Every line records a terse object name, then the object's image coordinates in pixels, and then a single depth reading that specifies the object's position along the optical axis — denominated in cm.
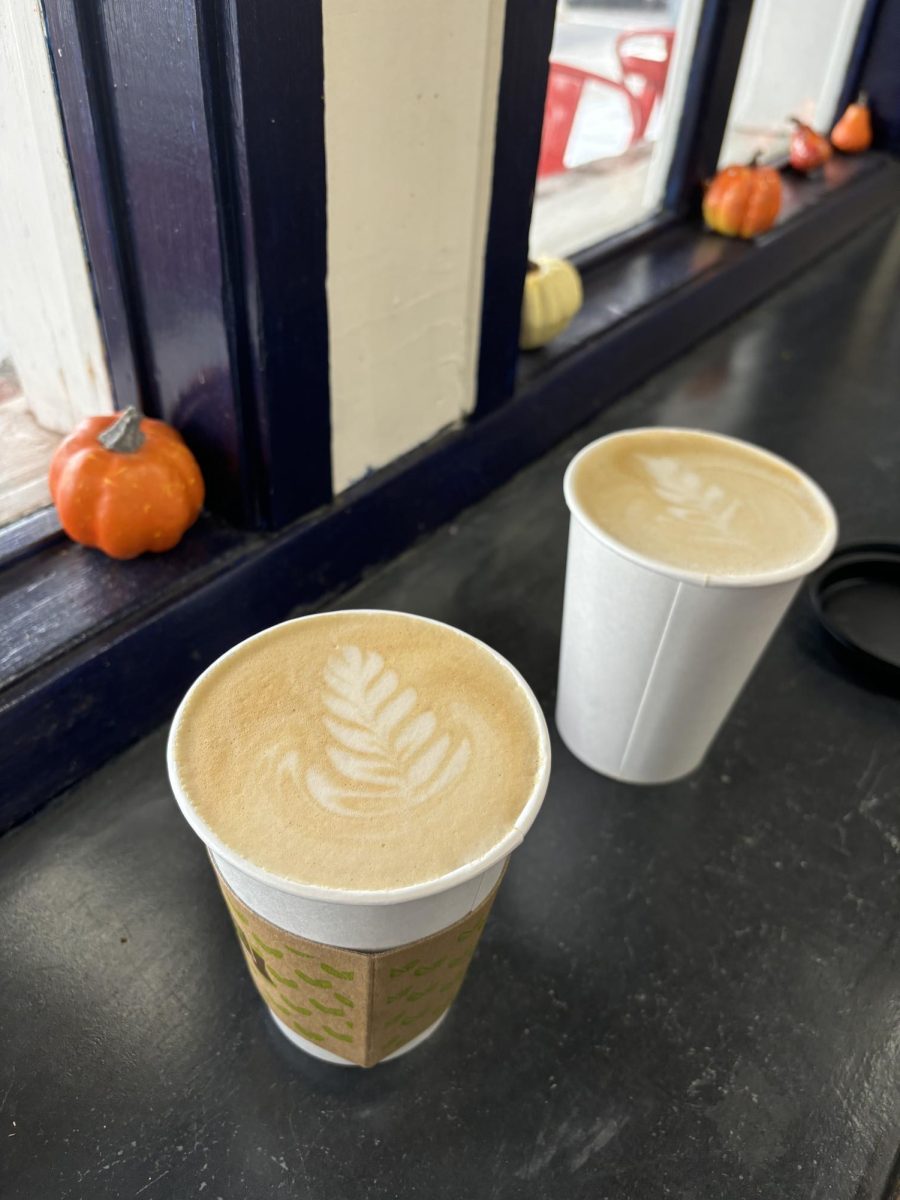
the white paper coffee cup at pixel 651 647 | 27
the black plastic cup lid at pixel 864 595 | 40
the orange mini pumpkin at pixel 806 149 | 79
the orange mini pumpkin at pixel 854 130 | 87
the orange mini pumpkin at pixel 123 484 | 32
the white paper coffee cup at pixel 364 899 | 18
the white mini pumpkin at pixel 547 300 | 48
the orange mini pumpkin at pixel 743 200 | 64
